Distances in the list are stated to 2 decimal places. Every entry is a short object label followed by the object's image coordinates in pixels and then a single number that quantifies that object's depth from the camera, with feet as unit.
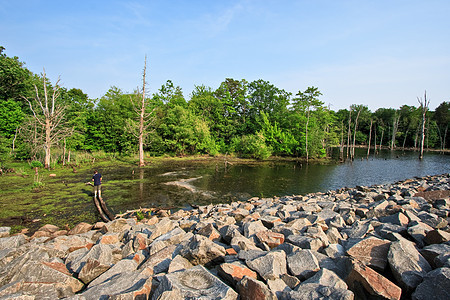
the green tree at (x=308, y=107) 133.28
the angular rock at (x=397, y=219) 17.49
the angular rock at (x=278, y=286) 10.38
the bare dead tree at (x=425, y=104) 123.03
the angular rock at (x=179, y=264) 13.02
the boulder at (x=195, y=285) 9.86
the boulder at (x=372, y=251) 12.08
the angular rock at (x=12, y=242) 20.36
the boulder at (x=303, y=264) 11.80
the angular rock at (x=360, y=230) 16.22
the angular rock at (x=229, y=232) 17.12
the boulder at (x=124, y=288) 10.43
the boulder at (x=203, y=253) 14.15
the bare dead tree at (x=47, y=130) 70.90
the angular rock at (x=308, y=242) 14.29
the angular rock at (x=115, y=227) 24.29
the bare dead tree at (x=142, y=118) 86.99
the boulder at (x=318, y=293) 9.02
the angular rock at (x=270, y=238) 15.53
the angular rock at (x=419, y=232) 14.12
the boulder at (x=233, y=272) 11.30
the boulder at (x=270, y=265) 11.54
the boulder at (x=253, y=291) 9.63
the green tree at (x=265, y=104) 146.72
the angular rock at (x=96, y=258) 15.19
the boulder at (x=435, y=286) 9.11
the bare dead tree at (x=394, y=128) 219.86
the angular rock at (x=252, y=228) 18.02
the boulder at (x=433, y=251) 11.75
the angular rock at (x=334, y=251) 13.45
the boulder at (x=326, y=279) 10.21
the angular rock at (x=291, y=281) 11.22
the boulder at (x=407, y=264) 10.41
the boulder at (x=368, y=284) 9.42
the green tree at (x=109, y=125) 116.57
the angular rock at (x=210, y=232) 18.12
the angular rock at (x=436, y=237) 13.11
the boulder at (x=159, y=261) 13.84
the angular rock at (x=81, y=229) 26.45
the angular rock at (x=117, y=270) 13.57
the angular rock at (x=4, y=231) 25.45
